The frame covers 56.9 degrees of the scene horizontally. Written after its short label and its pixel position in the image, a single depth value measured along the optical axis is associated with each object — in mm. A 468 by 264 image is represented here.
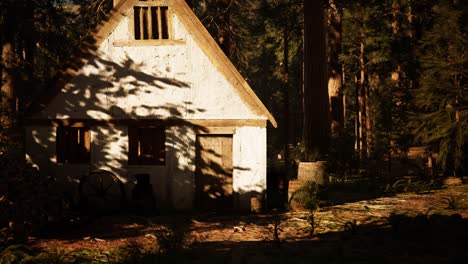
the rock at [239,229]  10106
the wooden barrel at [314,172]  13352
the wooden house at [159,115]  12117
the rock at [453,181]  15652
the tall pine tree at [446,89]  14383
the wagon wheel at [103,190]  12242
